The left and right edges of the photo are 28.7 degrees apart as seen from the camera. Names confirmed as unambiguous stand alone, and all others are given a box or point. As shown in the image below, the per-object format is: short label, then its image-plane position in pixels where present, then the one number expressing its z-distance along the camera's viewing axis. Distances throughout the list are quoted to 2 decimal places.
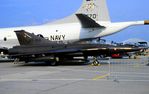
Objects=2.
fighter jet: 20.91
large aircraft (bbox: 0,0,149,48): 25.06
